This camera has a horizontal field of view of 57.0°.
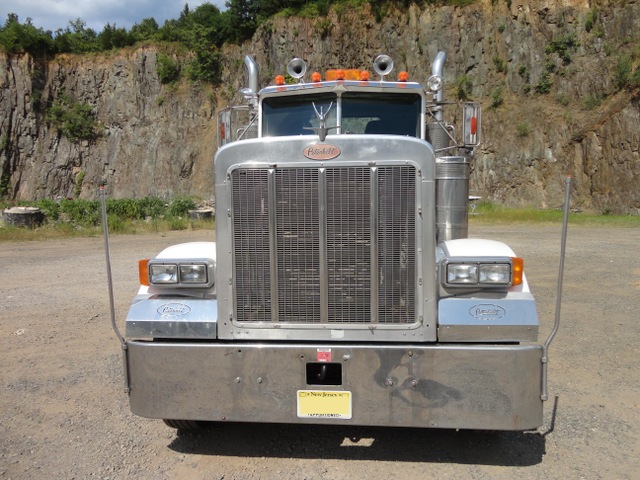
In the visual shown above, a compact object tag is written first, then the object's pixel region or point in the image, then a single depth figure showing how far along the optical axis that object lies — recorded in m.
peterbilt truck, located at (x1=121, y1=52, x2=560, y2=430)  3.63
